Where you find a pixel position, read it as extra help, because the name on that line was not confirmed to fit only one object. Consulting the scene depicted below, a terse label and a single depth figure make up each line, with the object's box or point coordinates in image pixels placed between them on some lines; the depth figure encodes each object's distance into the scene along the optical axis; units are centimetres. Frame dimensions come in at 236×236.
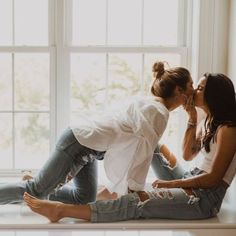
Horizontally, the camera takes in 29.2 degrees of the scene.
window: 283
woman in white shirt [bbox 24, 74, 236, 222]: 223
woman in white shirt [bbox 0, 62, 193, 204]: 227
